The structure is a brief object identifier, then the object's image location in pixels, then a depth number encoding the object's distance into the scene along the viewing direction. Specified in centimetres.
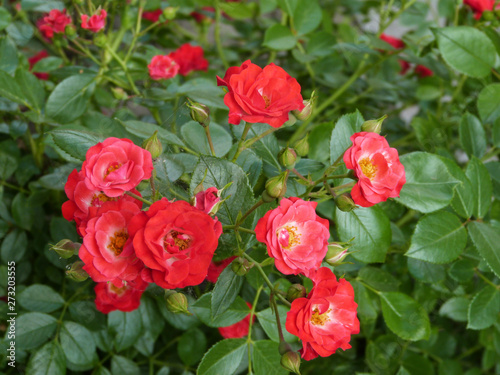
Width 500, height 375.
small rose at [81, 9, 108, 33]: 61
